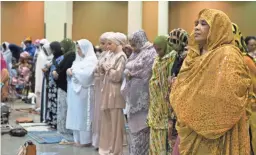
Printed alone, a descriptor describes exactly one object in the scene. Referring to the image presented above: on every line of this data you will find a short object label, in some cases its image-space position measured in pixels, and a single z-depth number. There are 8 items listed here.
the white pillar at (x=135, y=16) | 12.77
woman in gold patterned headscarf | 2.61
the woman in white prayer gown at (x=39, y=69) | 8.60
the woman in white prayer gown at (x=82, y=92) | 5.93
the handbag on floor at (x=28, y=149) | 3.29
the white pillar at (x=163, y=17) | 12.35
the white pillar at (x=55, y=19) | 12.88
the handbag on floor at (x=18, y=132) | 6.80
